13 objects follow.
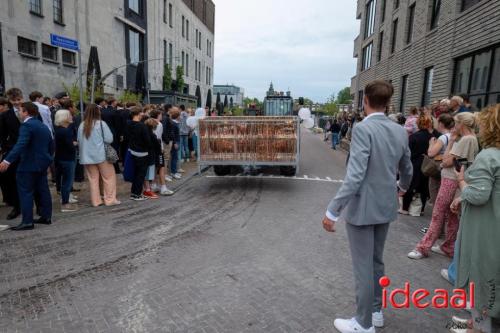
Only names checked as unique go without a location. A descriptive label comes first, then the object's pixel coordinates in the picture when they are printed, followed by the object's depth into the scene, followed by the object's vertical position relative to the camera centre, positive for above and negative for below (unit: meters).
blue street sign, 8.17 +1.54
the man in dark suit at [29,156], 5.54 -0.77
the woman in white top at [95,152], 6.87 -0.83
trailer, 8.41 -0.59
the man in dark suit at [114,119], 9.51 -0.26
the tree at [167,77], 36.41 +3.48
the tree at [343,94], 121.26 +8.75
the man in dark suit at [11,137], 6.43 -0.57
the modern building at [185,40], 34.00 +8.46
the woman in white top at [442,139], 5.24 -0.24
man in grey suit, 2.80 -0.56
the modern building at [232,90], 124.81 +8.24
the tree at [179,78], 39.56 +3.72
